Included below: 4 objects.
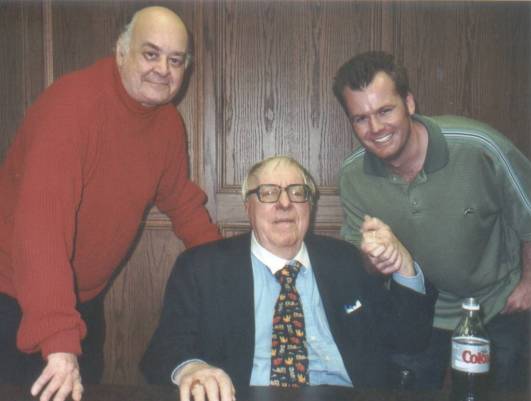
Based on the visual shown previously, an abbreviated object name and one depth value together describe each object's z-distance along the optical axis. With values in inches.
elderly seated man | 61.9
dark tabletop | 47.2
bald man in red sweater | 51.8
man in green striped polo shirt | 71.8
